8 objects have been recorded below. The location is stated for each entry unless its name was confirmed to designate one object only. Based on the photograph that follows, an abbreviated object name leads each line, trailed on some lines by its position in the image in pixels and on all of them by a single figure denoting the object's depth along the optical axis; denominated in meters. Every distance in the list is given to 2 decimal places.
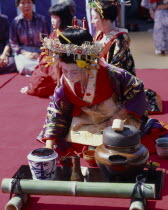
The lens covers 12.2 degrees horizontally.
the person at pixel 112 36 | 6.57
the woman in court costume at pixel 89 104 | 4.91
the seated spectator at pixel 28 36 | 9.70
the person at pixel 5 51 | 10.05
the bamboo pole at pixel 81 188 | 4.10
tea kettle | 4.36
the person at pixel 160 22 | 11.50
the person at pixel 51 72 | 8.19
